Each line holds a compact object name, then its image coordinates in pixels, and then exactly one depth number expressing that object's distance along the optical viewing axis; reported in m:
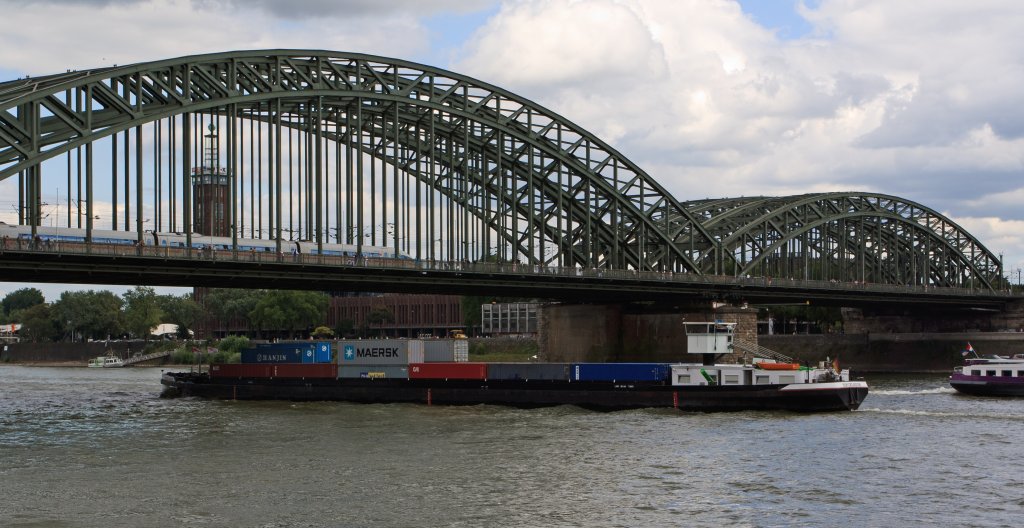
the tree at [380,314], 198.90
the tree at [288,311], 194.25
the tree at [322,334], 183.49
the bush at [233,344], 159.25
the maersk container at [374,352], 80.12
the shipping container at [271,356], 86.50
